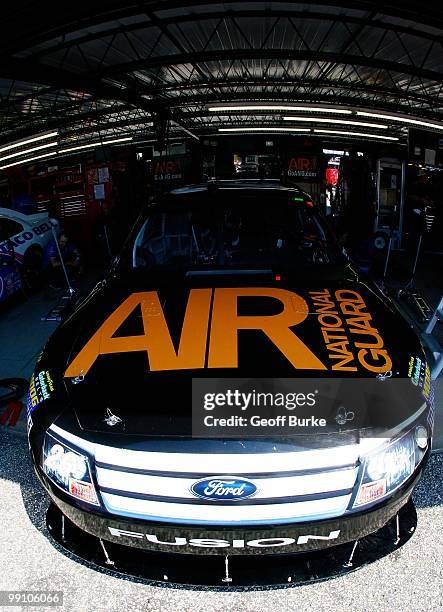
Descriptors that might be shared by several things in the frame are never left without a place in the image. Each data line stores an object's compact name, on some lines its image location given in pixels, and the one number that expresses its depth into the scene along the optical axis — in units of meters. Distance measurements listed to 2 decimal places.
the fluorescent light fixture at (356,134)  18.27
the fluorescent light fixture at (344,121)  14.57
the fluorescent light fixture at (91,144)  19.92
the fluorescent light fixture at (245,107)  10.47
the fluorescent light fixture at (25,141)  14.03
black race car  1.51
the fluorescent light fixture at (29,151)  19.28
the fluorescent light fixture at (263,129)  18.93
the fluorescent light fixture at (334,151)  14.66
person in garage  7.33
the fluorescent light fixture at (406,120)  11.80
